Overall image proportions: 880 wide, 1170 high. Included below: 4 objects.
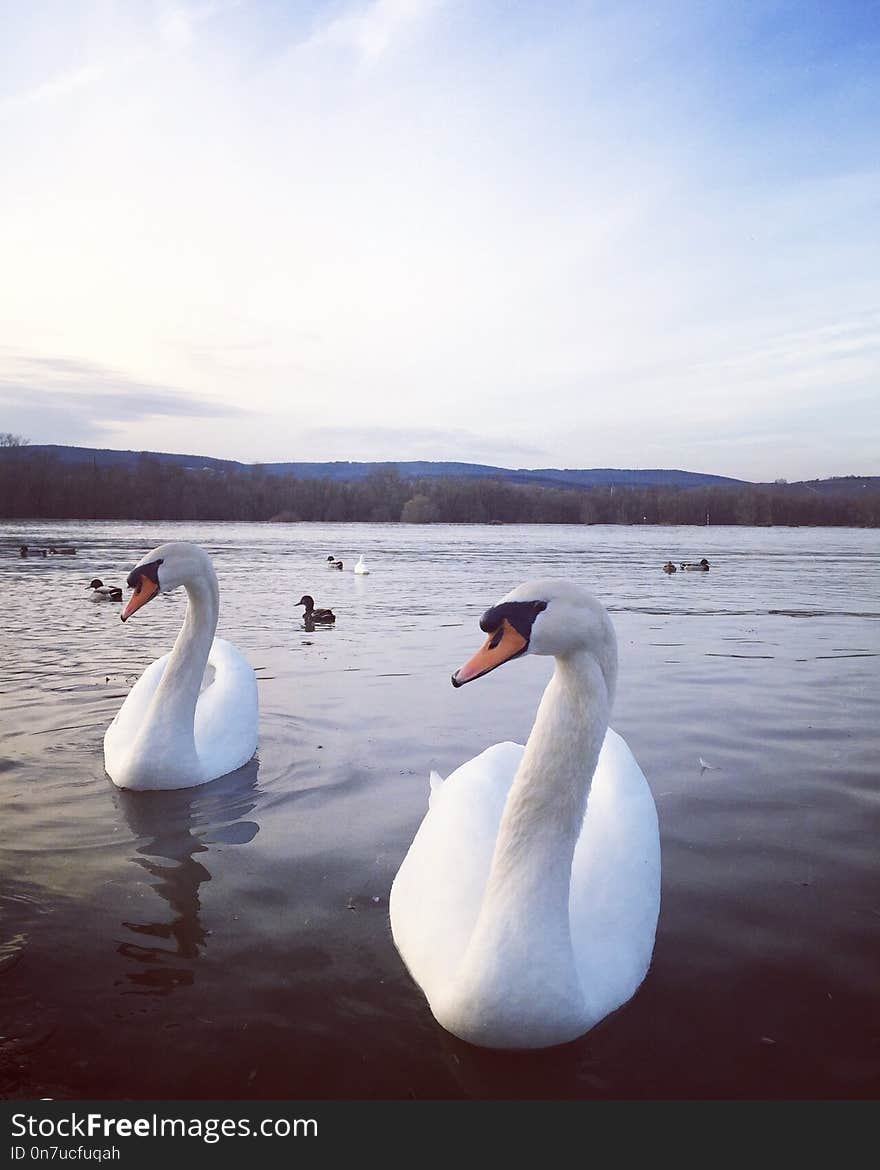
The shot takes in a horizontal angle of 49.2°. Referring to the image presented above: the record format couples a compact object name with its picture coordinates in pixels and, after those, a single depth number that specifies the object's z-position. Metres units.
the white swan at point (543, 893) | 3.22
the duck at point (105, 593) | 17.80
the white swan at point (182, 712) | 6.25
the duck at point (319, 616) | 16.11
